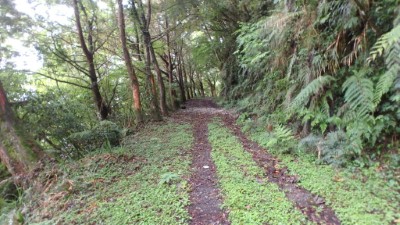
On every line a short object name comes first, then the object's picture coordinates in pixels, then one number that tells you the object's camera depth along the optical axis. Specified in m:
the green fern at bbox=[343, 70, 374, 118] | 3.37
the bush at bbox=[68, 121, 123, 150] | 5.86
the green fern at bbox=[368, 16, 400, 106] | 3.05
